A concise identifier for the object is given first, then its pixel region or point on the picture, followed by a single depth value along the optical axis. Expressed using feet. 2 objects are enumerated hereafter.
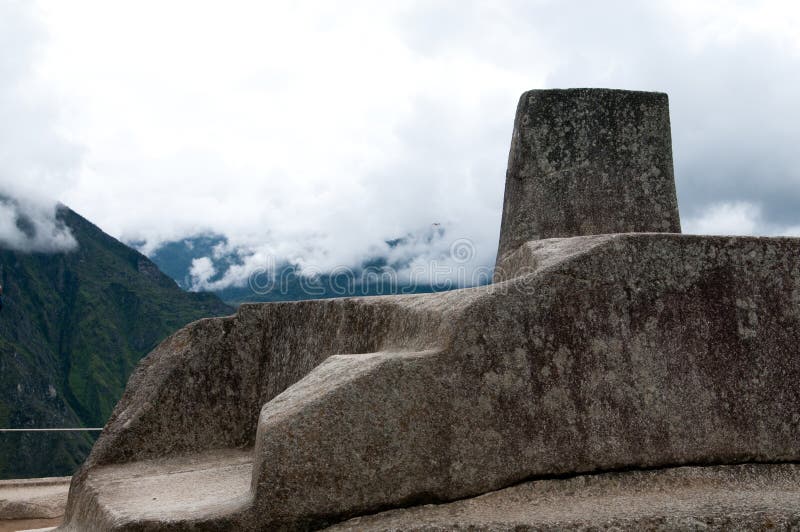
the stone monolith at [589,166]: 18.99
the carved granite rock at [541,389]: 11.48
